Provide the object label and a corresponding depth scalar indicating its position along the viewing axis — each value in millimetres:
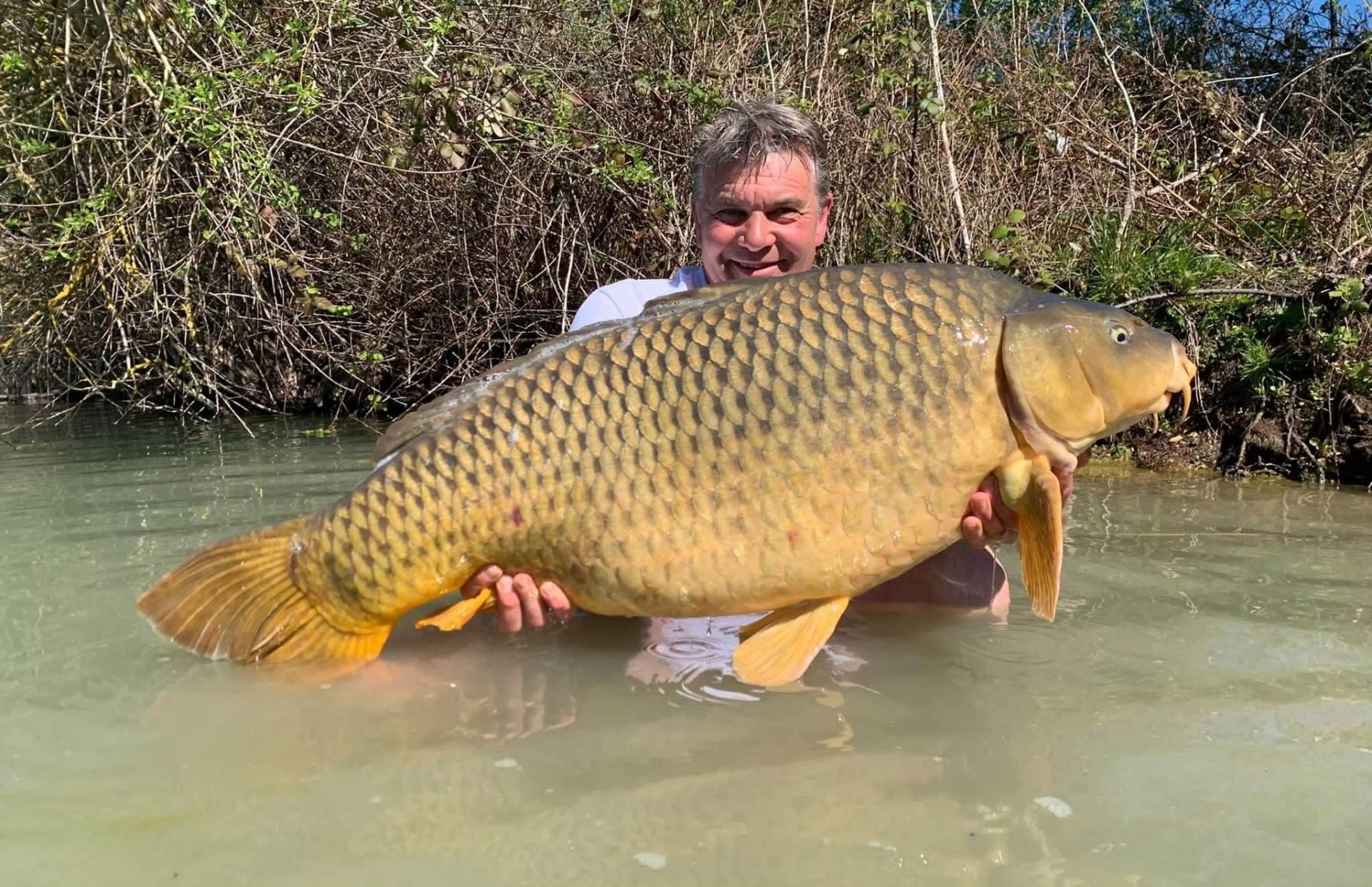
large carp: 1575
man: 2230
